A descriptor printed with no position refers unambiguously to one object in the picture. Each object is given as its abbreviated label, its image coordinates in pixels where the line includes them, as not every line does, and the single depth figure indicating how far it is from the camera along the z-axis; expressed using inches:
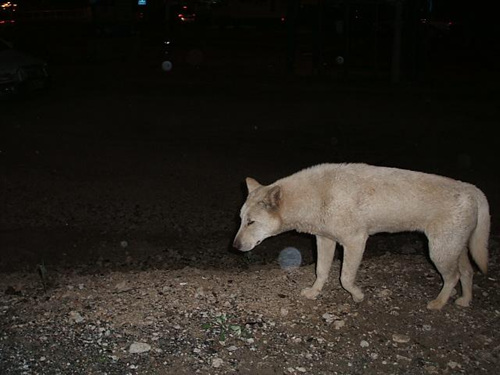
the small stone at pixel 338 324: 205.0
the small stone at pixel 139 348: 188.4
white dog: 202.8
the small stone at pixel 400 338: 196.1
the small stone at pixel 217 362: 181.6
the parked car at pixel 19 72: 664.4
